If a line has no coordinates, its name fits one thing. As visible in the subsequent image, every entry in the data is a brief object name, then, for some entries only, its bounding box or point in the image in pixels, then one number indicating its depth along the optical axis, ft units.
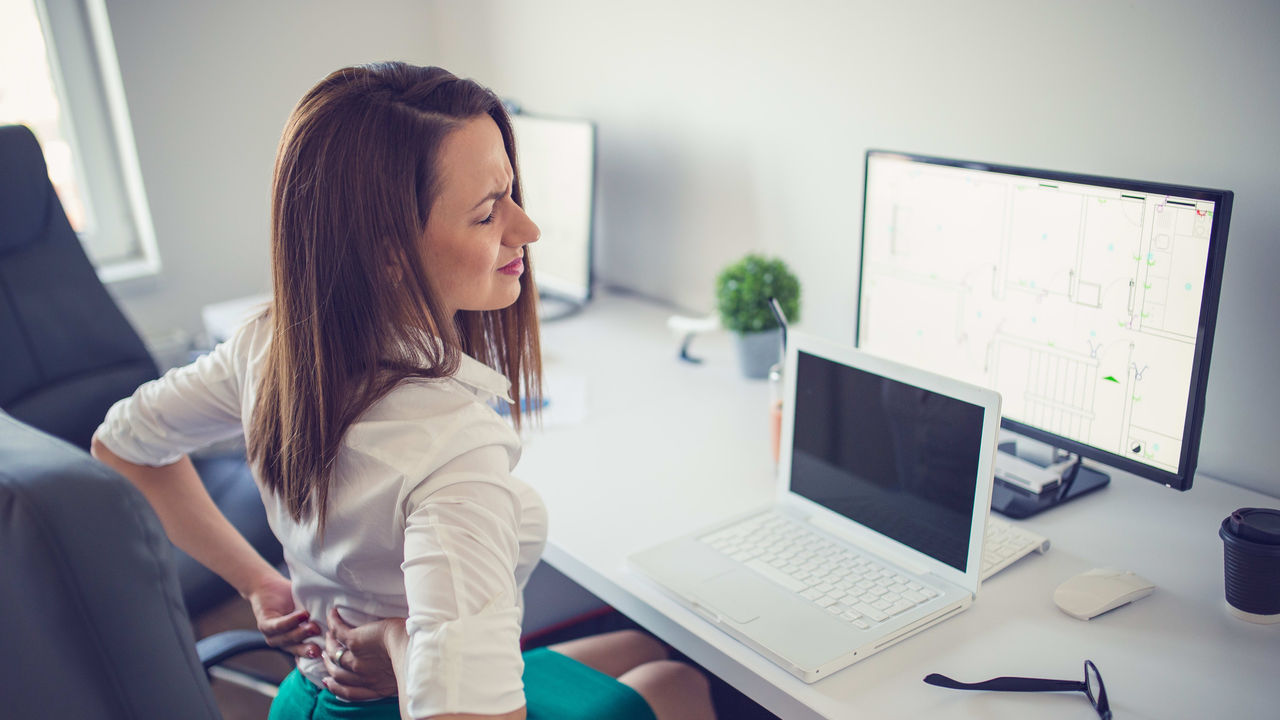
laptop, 3.17
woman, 2.49
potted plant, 5.30
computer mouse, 3.24
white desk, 2.86
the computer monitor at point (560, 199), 6.32
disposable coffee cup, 3.08
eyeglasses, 2.85
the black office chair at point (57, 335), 5.29
